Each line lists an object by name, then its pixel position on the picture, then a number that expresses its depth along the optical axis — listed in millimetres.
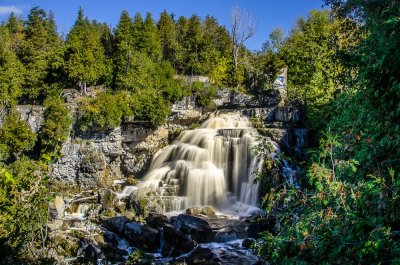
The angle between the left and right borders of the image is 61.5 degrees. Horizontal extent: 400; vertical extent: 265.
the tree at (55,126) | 26109
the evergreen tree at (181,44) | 39312
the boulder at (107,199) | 21781
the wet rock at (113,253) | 15750
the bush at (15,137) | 25531
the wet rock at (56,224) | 18567
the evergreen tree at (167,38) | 40594
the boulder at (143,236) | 17453
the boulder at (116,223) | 18953
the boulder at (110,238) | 17953
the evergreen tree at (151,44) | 37438
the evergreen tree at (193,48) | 38250
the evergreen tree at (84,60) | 31953
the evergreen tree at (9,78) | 28797
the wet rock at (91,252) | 15582
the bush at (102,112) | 26859
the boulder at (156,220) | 19016
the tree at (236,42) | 41469
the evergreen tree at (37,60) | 32312
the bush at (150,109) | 28250
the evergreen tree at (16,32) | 39938
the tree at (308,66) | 23377
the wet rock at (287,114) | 28094
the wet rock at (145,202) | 21083
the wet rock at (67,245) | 16016
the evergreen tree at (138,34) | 37312
